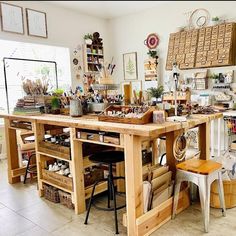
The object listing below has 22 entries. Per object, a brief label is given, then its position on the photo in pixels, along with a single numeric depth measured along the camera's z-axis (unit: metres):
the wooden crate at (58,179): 2.29
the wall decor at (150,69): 5.22
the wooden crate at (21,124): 2.80
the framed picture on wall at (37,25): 4.56
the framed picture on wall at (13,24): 4.21
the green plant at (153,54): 5.18
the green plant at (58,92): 2.91
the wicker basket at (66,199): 2.34
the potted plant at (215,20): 4.22
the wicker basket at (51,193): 2.50
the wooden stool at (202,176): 1.85
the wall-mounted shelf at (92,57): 5.55
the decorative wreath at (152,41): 5.20
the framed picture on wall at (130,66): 5.65
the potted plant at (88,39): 5.49
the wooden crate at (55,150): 2.29
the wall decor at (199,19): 4.42
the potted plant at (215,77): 4.37
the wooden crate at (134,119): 1.79
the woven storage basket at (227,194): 2.21
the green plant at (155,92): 2.36
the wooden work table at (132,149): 1.70
